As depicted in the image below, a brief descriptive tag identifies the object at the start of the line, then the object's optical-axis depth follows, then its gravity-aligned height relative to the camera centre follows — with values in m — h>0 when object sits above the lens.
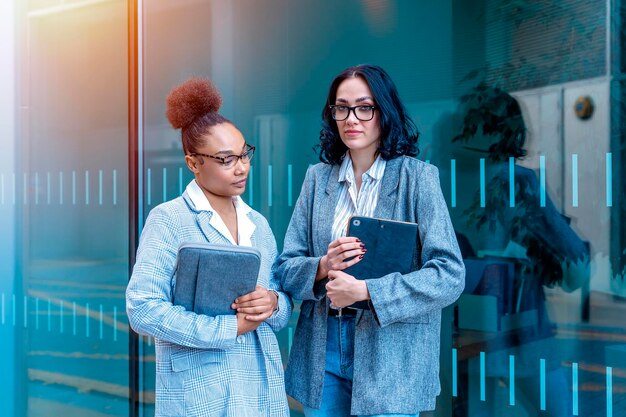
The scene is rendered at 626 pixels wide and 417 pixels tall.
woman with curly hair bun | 2.02 -0.29
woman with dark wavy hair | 2.02 -0.21
